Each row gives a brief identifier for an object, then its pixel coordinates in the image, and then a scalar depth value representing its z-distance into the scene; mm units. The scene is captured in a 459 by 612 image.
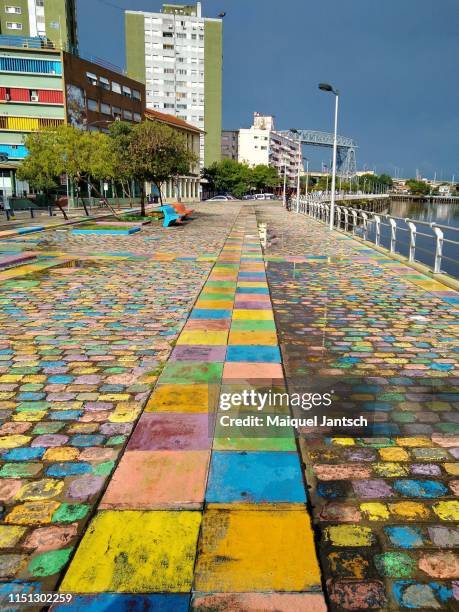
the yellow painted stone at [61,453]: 3260
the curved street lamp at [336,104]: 22641
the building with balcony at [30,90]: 46406
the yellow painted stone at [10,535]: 2499
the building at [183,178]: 68312
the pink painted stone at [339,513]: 2668
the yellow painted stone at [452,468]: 3139
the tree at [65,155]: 25844
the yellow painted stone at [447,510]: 2713
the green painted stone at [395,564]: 2305
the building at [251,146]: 128875
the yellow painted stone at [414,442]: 3482
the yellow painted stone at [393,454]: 3299
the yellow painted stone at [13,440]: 3435
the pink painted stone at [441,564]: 2314
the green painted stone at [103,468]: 3078
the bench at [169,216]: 25533
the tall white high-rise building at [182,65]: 92438
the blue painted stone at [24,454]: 3275
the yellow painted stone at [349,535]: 2494
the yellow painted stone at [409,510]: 2707
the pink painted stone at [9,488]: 2867
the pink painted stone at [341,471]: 3066
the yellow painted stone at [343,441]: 3482
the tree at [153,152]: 25188
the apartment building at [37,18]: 70625
